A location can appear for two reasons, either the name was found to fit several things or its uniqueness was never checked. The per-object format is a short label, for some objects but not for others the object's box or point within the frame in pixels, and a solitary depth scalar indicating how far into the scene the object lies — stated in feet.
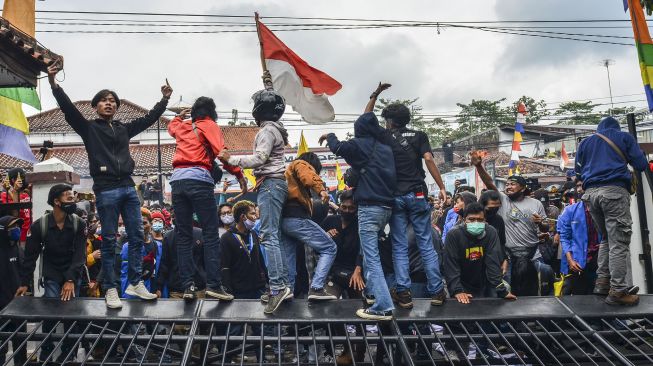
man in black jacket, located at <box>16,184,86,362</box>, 19.31
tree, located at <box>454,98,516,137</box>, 144.25
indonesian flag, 24.27
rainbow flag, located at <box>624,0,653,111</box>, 25.43
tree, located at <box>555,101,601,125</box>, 140.05
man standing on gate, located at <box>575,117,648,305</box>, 18.57
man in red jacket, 17.92
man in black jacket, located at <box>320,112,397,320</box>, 17.76
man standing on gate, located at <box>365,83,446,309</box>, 18.30
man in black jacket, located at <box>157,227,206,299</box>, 22.70
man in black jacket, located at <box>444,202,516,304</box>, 19.58
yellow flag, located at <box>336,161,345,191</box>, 57.66
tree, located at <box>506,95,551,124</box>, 144.87
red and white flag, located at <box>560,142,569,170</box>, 78.49
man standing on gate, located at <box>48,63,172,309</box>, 18.01
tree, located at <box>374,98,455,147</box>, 163.22
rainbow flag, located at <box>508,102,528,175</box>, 64.23
